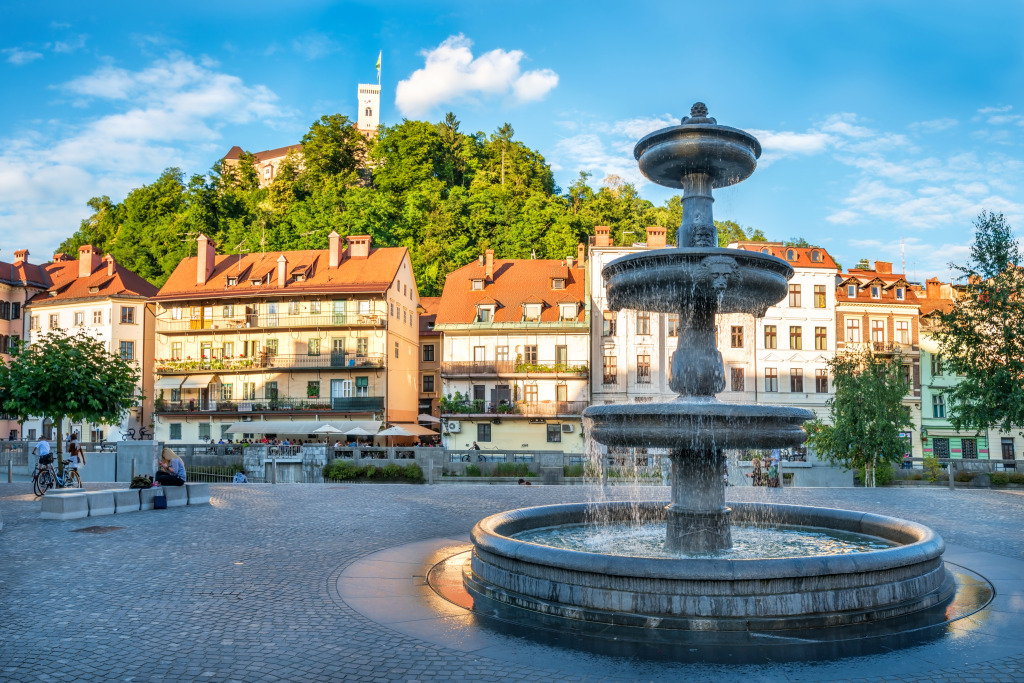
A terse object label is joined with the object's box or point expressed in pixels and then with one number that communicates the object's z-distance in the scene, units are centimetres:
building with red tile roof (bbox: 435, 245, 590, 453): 4538
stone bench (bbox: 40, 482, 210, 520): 1498
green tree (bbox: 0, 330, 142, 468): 2175
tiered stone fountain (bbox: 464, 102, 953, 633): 721
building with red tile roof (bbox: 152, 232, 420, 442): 4906
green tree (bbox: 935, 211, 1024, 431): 2581
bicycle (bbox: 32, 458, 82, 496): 2036
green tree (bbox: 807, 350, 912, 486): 2798
